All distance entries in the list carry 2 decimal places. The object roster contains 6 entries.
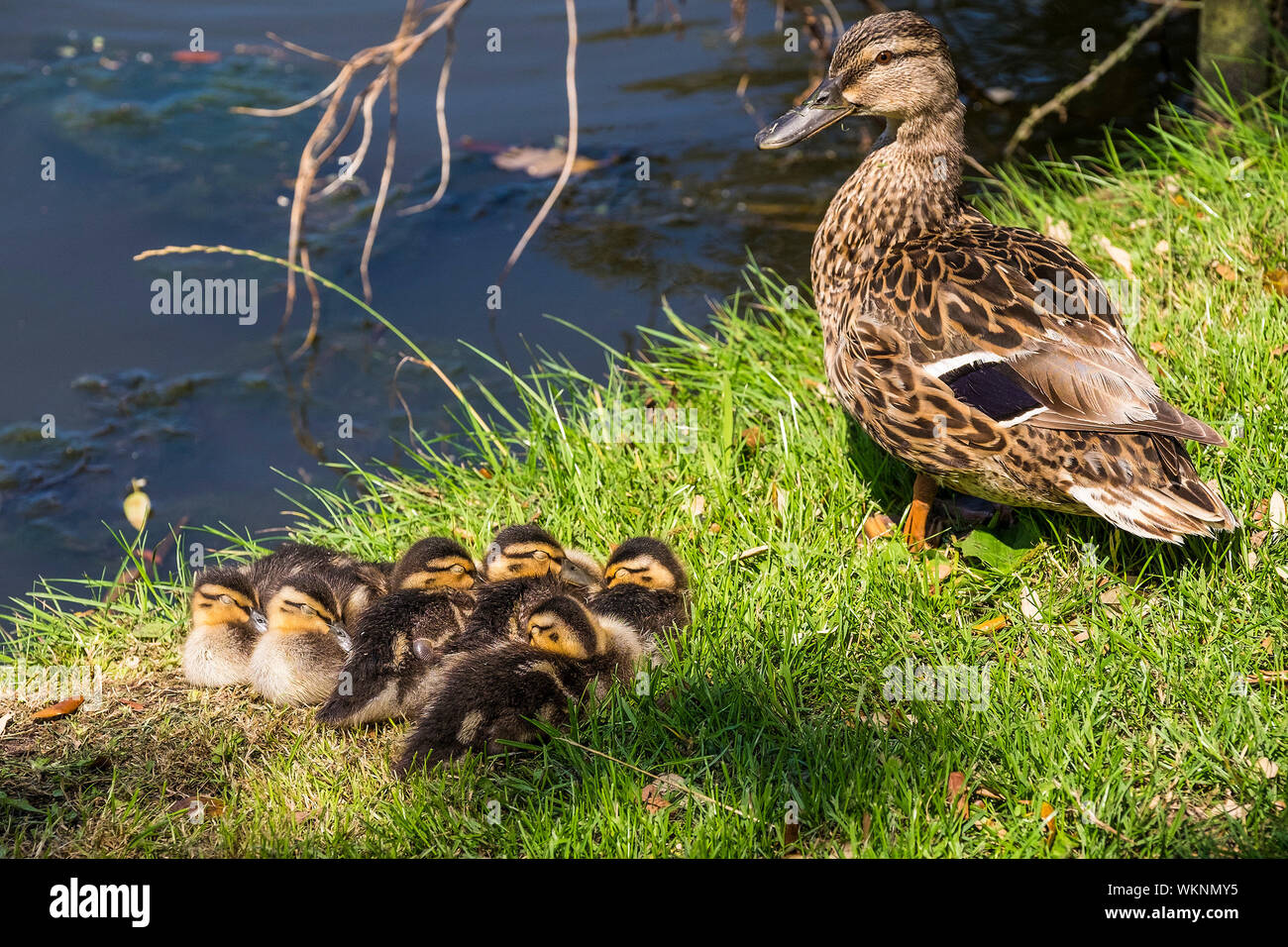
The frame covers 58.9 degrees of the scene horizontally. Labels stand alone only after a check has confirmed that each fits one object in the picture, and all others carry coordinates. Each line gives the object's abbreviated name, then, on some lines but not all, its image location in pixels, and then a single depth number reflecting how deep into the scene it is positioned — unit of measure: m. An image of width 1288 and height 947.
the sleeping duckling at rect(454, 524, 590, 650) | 3.60
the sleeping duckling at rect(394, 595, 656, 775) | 3.32
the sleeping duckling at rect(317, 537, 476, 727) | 3.55
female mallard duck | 3.48
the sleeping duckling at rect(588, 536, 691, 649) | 3.67
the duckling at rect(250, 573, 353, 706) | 3.69
